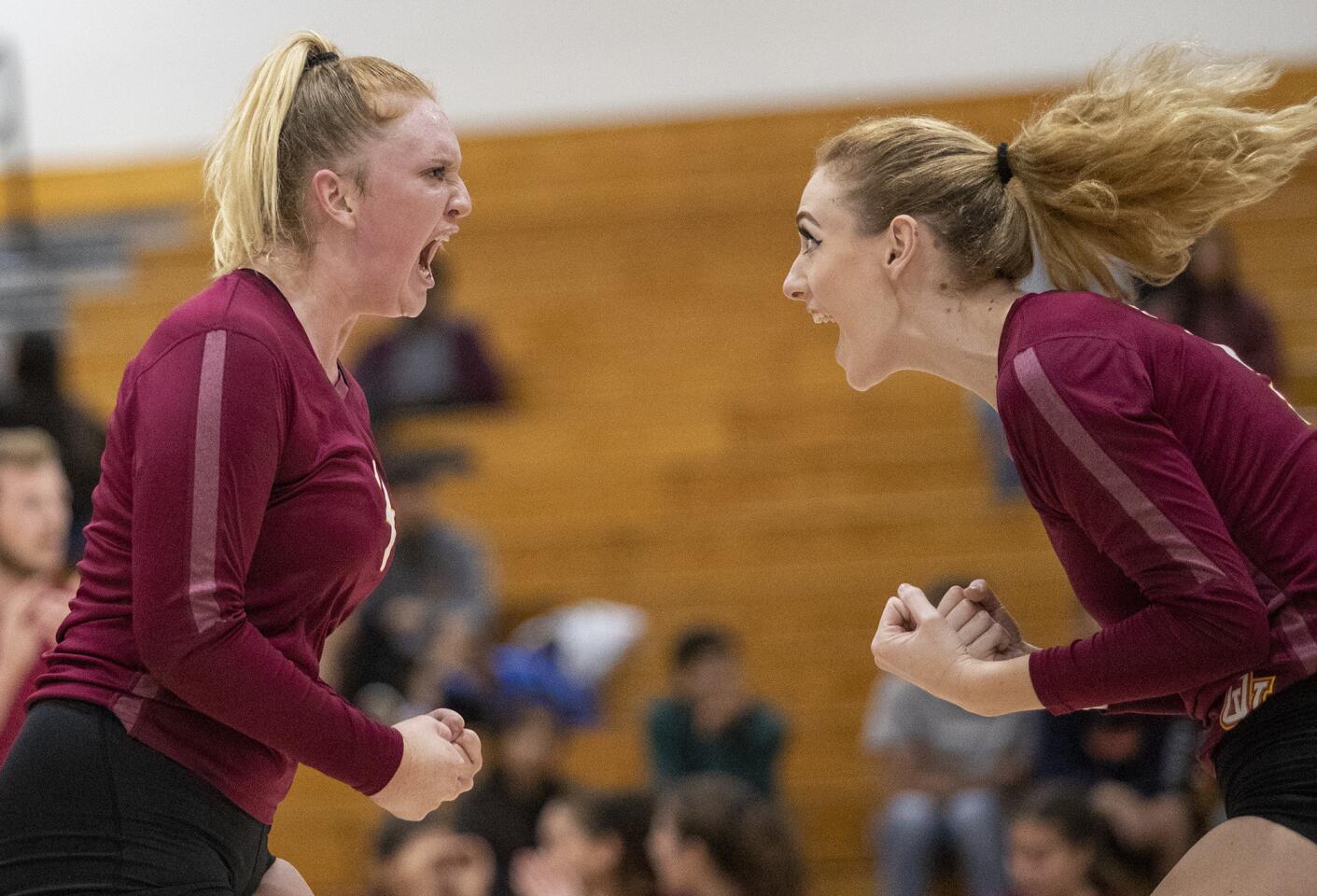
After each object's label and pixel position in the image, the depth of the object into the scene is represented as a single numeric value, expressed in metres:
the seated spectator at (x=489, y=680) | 11.59
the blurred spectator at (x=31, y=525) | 6.84
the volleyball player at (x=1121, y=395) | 4.00
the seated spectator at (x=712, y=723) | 11.77
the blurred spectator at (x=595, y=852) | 9.03
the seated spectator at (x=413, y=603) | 12.60
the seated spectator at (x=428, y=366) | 14.98
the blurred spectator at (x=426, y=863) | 9.36
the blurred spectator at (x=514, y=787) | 10.75
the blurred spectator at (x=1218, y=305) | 12.19
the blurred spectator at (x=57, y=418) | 11.53
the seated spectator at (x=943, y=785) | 10.98
